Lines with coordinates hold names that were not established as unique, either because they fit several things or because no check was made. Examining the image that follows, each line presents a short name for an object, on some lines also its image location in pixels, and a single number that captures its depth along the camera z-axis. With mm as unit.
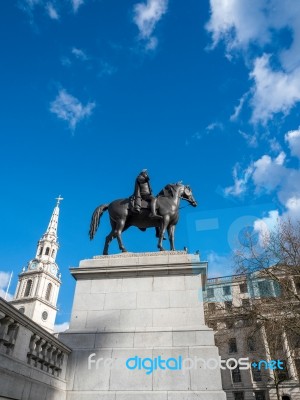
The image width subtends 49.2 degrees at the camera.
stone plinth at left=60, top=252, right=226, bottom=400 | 8500
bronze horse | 12172
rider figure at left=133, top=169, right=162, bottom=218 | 12344
